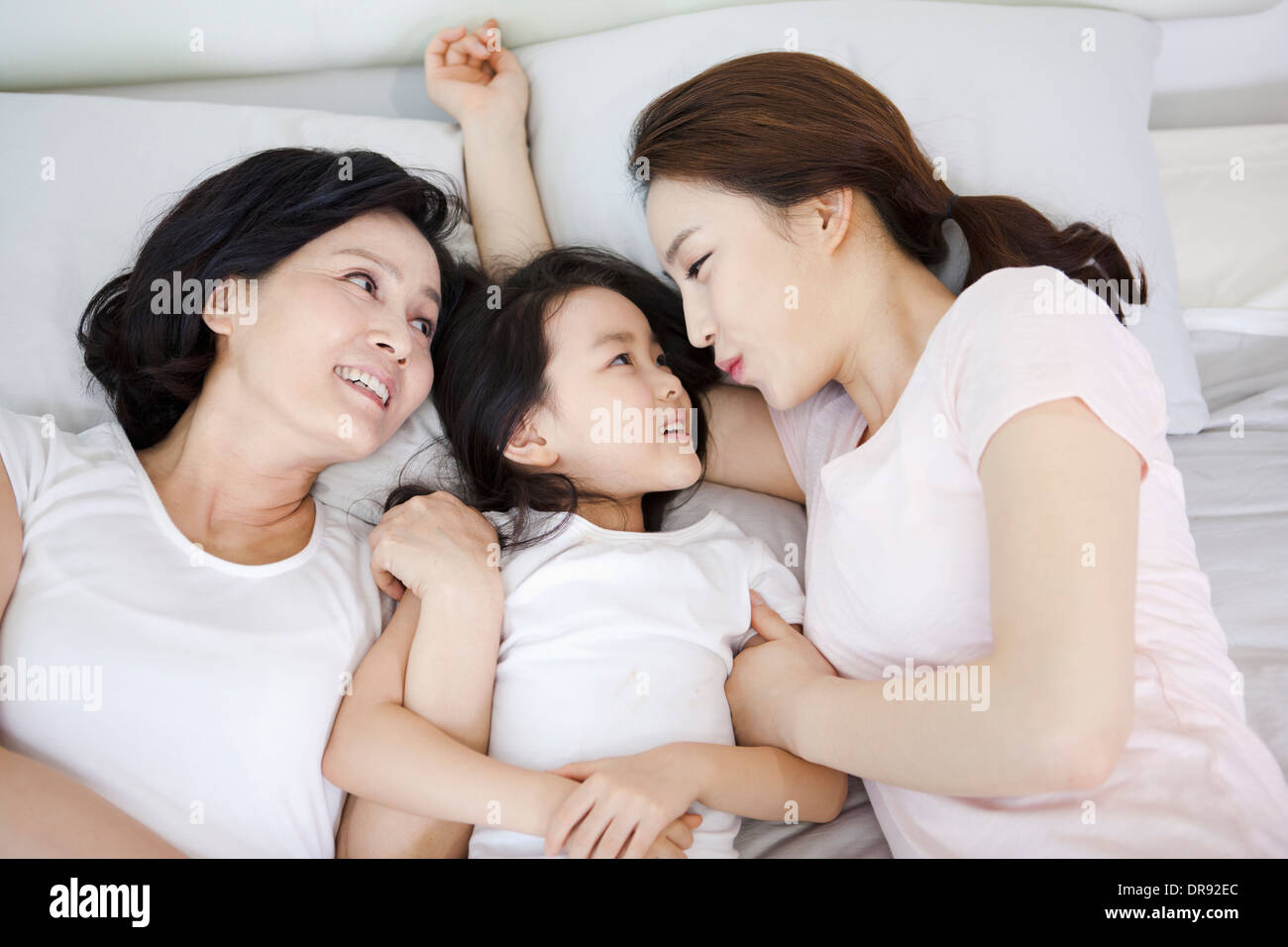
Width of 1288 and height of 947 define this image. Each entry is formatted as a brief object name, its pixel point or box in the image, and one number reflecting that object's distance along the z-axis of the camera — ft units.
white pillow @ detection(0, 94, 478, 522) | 5.74
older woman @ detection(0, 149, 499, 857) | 4.34
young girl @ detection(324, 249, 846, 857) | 4.46
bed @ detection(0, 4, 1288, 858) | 5.33
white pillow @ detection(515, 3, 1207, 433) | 6.10
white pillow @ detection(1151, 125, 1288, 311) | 6.76
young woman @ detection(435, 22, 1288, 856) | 3.47
